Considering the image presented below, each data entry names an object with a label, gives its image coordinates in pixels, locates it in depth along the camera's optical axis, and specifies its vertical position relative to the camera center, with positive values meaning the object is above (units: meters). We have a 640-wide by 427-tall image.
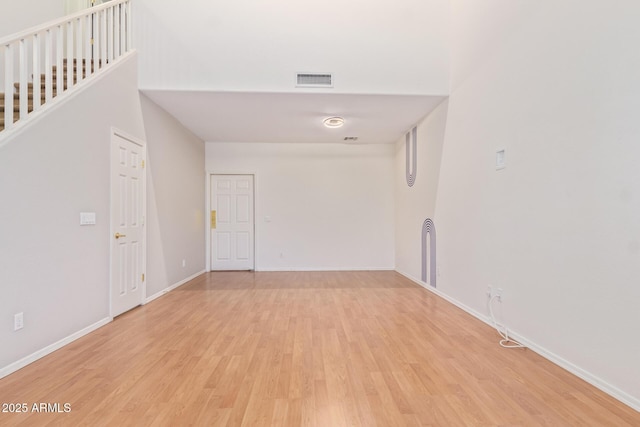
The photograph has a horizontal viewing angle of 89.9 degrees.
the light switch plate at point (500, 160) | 3.07 +0.54
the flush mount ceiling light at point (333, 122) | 5.09 +1.53
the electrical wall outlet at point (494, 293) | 3.10 -0.77
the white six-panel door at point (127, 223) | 3.46 -0.09
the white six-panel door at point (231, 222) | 6.70 -0.13
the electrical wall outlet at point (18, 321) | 2.28 -0.76
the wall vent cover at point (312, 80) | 4.06 +1.72
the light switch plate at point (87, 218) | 2.97 -0.02
